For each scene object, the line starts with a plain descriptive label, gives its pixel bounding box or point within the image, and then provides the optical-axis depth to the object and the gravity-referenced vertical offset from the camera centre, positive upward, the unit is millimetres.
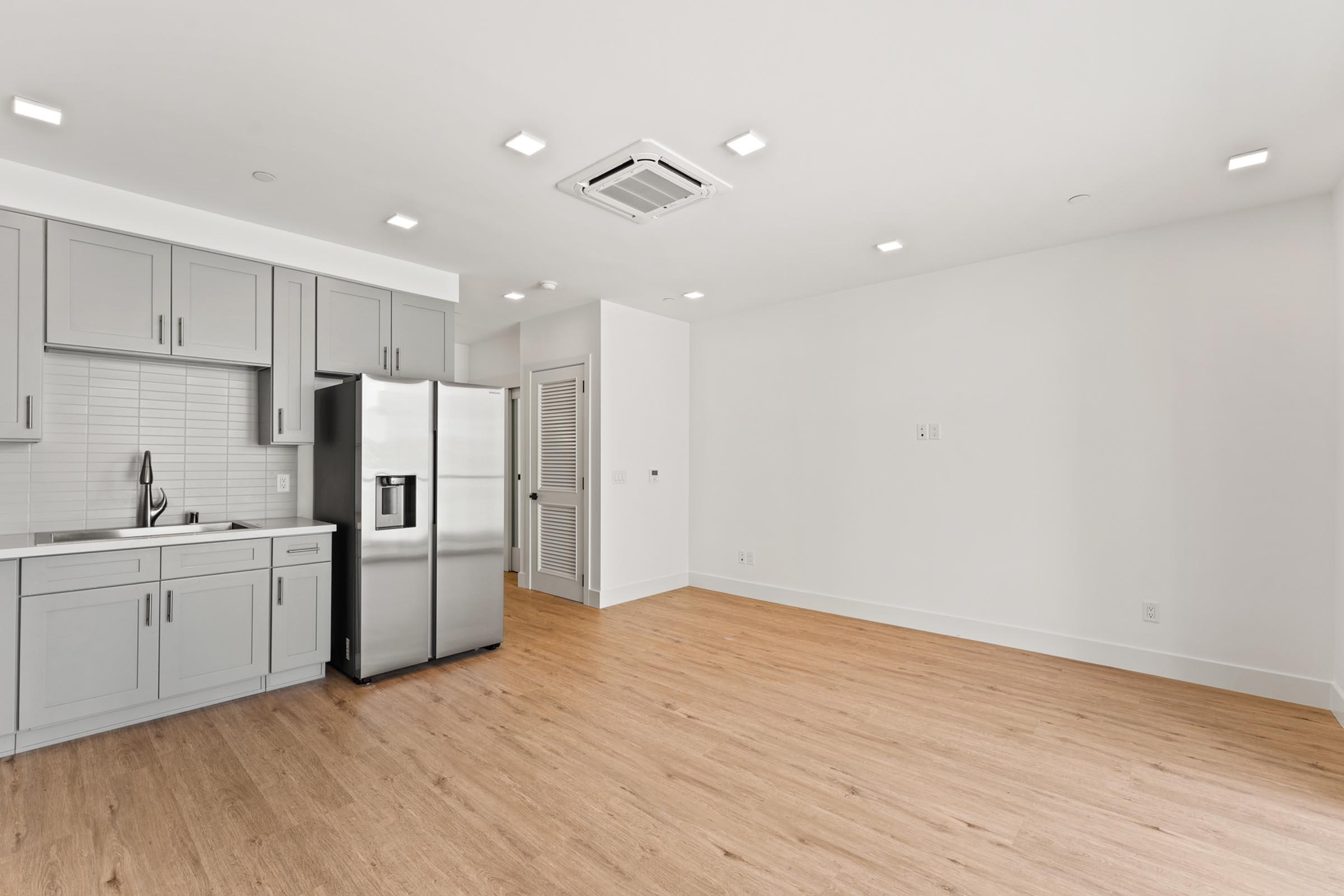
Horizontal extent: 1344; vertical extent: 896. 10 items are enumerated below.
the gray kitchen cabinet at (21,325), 2852 +625
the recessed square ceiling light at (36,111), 2373 +1378
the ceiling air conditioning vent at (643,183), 2805 +1362
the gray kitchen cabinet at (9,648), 2613 -837
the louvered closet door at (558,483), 5535 -276
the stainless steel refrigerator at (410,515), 3590 -385
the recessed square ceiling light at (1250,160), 2805 +1379
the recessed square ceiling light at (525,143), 2627 +1371
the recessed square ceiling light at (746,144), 2627 +1367
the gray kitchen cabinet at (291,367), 3717 +547
